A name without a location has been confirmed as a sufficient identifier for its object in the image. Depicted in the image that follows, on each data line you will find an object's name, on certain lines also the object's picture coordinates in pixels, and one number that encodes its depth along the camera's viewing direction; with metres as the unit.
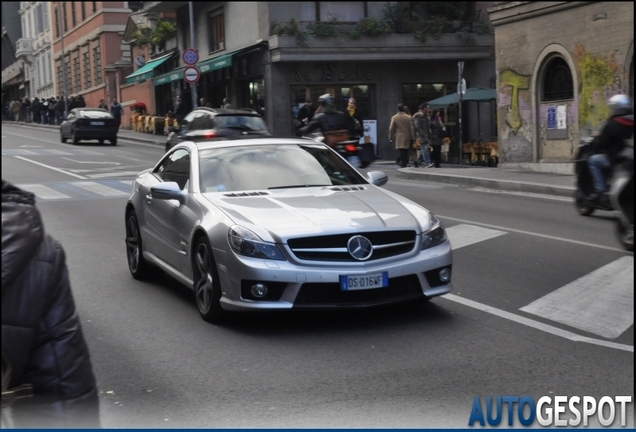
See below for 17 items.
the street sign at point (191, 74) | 31.56
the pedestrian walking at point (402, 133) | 25.95
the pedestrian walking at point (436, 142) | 25.91
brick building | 49.05
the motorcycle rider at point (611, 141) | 12.89
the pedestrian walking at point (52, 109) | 55.09
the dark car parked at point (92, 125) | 36.88
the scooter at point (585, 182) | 13.89
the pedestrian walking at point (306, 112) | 28.80
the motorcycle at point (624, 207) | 10.70
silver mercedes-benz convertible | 7.17
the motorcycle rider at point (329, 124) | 17.47
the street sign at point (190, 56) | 31.98
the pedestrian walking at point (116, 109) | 45.69
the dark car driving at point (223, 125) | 21.50
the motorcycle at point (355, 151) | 17.67
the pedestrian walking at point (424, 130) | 25.44
